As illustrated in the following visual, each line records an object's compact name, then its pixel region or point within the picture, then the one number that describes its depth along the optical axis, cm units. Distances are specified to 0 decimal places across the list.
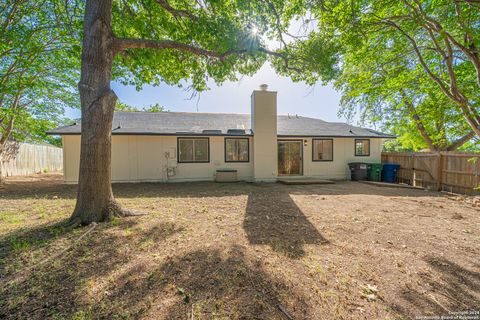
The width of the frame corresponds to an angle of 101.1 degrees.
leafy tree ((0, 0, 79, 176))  743
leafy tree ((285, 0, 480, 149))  543
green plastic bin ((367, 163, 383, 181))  1078
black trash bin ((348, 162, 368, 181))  1092
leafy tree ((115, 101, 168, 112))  2368
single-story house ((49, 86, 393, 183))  953
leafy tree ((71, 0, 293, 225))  377
